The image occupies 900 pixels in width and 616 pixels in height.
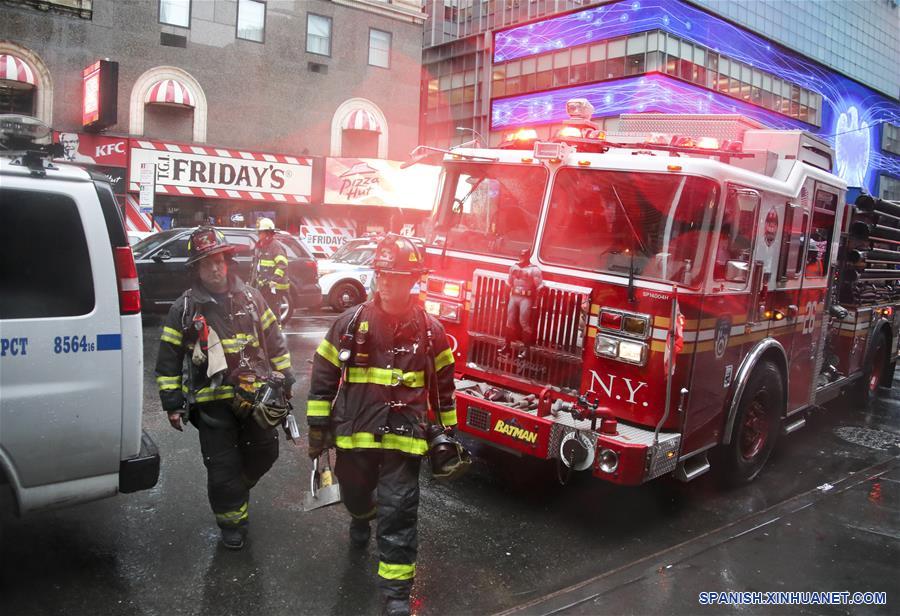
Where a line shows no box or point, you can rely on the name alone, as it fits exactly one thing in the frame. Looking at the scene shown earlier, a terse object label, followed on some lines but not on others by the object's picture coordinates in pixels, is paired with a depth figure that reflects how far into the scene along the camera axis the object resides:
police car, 14.84
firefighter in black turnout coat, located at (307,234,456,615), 3.60
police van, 3.36
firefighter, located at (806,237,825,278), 6.32
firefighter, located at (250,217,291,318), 9.94
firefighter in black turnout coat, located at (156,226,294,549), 4.12
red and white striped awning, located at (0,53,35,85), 19.06
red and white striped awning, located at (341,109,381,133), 25.20
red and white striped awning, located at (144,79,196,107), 21.31
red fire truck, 4.81
